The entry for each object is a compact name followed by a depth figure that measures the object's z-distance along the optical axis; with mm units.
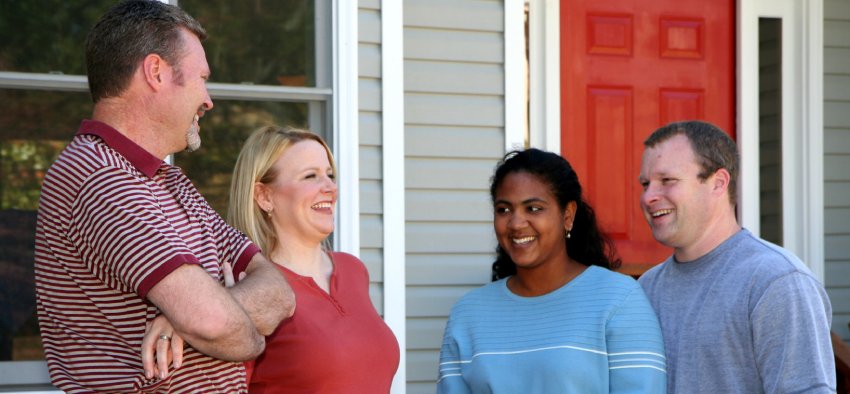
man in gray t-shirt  2883
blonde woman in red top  2988
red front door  5551
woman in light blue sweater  3184
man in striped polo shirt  2162
